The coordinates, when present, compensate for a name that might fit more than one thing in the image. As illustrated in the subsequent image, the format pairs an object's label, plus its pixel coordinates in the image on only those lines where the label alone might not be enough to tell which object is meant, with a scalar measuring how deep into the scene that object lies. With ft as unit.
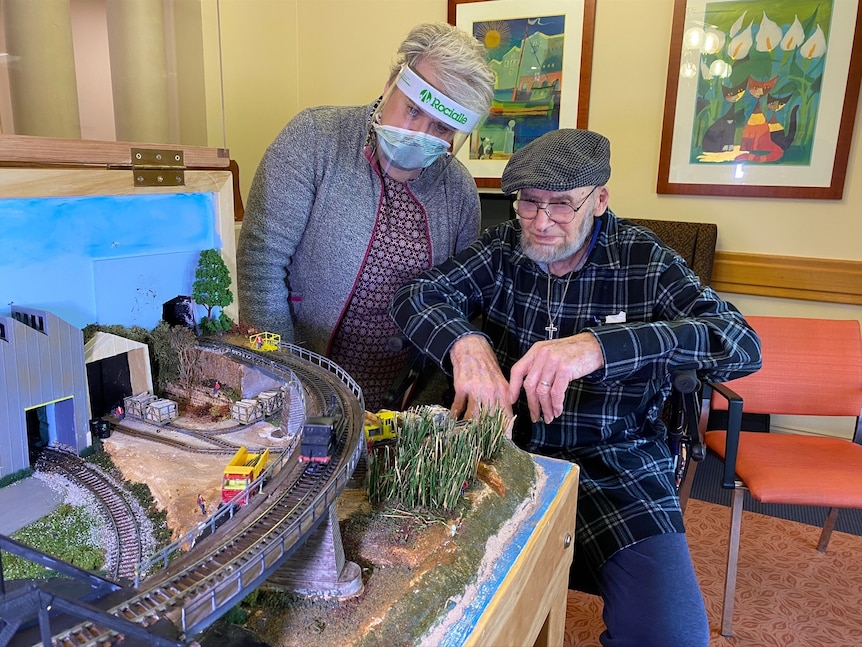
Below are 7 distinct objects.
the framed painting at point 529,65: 12.34
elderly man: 5.03
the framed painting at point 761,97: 10.68
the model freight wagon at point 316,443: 3.22
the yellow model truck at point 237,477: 3.31
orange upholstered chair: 7.81
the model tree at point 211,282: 5.19
